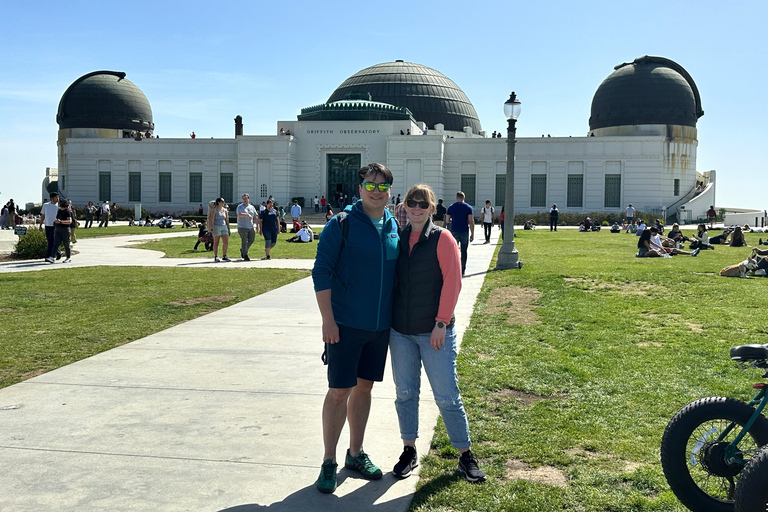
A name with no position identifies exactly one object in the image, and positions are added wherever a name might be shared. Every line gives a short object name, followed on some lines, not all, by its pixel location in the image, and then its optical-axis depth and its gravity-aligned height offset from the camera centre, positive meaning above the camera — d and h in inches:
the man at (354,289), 170.2 -18.4
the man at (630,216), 1679.6 -2.8
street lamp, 676.1 +21.5
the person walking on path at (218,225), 746.8 -15.9
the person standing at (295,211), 1353.6 -0.9
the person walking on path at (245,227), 762.8 -18.0
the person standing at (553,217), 1614.2 -7.1
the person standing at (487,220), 1083.9 -10.4
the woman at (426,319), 173.5 -25.6
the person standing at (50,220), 724.7 -12.8
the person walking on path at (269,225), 775.1 -16.1
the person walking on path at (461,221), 596.7 -6.9
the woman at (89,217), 1704.0 -22.4
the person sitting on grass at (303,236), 1100.5 -38.4
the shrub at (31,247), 793.6 -43.4
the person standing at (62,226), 727.1 -18.5
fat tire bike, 148.6 -47.4
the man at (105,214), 1724.9 -15.2
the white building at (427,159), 2206.0 +164.2
